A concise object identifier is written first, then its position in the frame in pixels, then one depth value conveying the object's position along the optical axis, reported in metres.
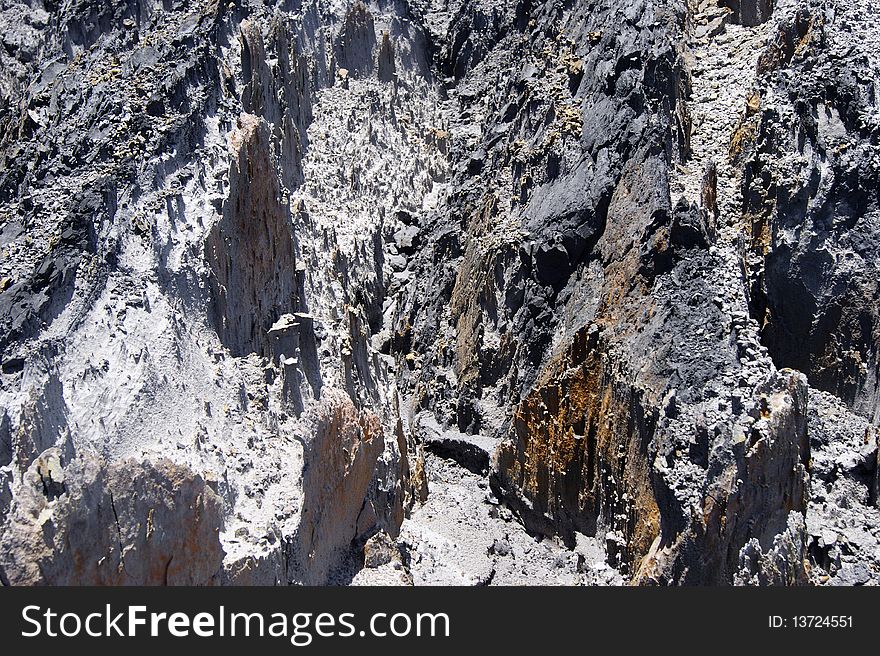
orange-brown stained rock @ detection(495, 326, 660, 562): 22.20
